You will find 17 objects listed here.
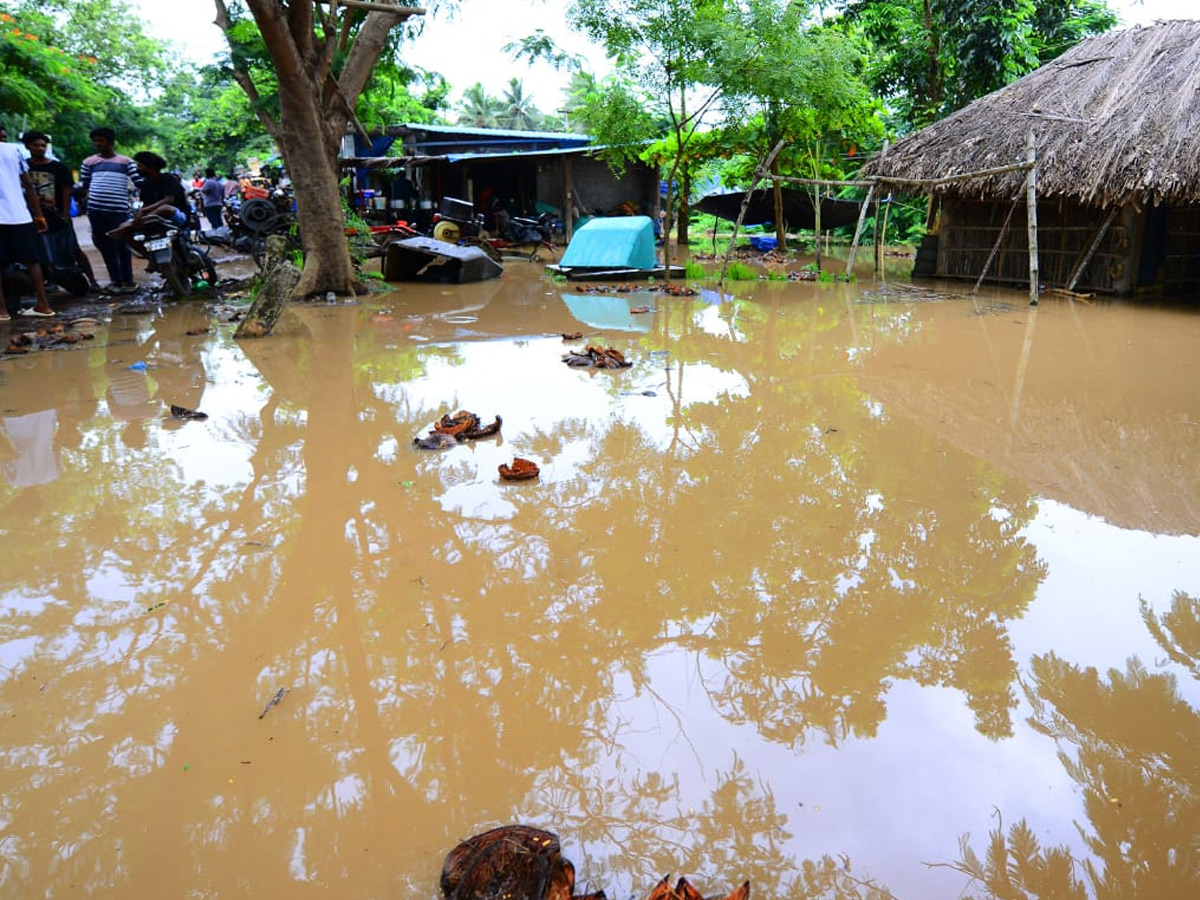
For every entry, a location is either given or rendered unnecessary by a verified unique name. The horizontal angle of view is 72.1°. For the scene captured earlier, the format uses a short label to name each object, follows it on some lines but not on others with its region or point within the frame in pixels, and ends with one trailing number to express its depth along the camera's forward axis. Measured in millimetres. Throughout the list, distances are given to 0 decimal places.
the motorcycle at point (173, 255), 9305
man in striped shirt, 9188
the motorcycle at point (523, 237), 17703
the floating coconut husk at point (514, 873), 1661
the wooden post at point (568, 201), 19453
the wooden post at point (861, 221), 11938
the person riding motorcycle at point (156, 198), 9000
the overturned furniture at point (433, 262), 12117
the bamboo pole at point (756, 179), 11188
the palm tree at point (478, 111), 42031
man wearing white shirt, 7074
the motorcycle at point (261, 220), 12383
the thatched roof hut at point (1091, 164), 9633
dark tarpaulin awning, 19953
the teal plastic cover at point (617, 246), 12953
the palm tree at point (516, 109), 42188
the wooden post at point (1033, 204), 9672
